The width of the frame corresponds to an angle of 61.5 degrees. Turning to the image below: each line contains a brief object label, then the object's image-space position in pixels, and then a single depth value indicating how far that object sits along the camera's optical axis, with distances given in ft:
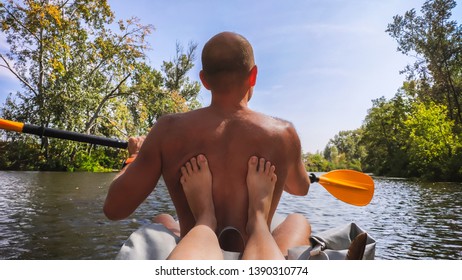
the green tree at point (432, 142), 54.19
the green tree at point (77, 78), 42.37
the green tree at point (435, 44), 43.47
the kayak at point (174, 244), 4.26
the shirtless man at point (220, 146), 4.17
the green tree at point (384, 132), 93.19
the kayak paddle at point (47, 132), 6.84
